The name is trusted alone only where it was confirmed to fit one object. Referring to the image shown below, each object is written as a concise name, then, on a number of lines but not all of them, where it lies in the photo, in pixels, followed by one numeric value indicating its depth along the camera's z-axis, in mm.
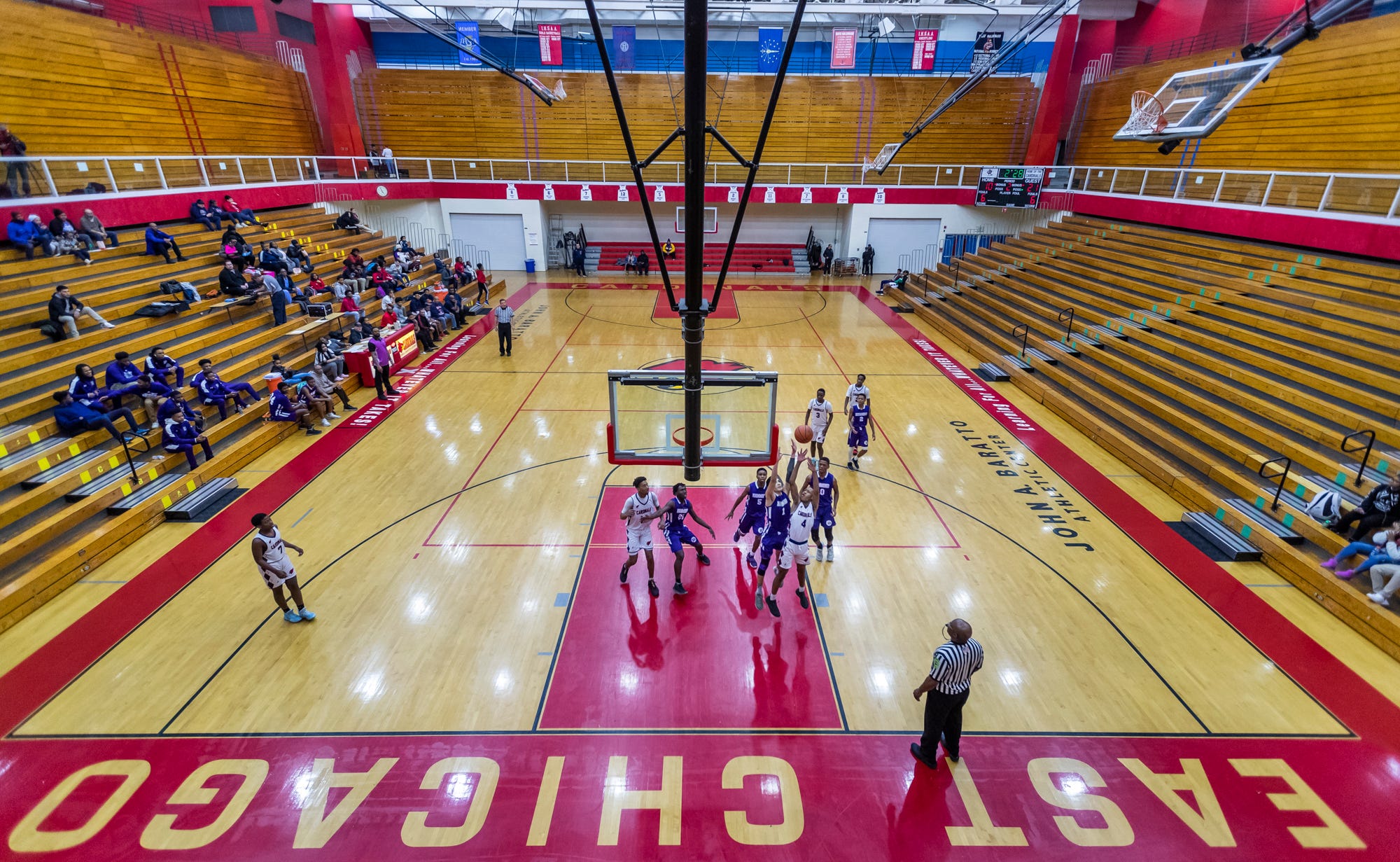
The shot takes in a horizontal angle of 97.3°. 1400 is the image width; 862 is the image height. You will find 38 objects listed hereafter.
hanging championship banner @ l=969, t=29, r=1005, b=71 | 21609
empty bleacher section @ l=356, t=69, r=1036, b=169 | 27875
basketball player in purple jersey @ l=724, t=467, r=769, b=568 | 7129
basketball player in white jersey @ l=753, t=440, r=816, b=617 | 6684
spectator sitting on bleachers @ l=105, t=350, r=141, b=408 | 9641
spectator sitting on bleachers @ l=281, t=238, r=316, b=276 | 16984
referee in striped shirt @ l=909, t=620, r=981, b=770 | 4797
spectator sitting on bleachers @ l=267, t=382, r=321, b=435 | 11445
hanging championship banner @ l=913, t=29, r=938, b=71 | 24516
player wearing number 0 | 7422
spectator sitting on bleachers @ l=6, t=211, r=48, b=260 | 11703
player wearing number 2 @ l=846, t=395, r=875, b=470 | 10148
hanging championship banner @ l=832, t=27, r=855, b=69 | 23688
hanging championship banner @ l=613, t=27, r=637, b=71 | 24469
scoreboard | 22297
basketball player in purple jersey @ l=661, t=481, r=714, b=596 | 6902
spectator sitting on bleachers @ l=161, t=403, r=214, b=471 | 9508
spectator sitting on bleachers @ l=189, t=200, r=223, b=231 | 16359
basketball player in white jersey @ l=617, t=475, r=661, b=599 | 6844
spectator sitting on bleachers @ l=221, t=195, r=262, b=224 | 17531
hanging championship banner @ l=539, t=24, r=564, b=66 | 23494
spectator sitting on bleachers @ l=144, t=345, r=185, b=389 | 10227
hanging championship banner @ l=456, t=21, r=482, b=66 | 21438
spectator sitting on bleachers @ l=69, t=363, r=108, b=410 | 9133
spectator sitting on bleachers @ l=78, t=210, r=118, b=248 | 13055
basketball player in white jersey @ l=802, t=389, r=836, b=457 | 10230
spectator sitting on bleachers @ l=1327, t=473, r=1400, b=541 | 7086
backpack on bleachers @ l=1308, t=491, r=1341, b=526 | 7672
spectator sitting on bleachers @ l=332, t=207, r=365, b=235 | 21969
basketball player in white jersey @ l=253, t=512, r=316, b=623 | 6332
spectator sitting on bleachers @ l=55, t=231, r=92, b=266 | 12414
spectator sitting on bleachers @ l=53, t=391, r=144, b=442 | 8953
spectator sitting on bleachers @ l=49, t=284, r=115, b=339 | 10430
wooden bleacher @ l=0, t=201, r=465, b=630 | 7480
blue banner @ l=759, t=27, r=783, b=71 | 24453
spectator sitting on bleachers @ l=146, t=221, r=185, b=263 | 13875
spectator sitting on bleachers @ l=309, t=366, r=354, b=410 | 12266
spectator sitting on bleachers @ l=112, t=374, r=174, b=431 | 9852
